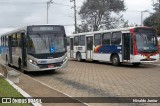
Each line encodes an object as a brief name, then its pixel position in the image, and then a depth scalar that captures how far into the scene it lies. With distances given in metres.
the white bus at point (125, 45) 12.36
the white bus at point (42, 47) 9.94
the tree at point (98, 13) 31.14
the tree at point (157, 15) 21.86
